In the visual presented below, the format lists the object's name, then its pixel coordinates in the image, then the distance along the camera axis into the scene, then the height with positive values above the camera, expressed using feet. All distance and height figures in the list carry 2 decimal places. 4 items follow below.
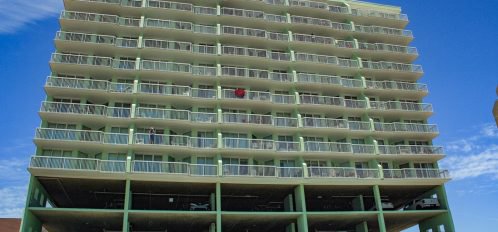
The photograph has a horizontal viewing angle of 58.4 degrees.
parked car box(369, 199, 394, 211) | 146.10 +30.95
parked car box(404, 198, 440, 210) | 148.25 +31.57
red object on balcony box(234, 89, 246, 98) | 152.05 +69.45
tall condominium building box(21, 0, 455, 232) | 133.08 +56.61
